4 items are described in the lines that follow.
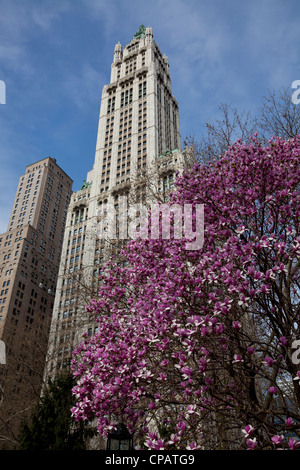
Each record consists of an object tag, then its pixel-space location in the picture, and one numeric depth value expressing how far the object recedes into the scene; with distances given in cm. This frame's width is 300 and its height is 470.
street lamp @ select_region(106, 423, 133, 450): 659
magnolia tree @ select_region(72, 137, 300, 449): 596
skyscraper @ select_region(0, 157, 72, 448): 8019
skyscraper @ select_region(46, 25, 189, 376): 6031
